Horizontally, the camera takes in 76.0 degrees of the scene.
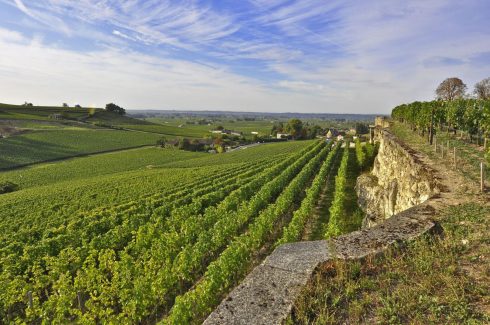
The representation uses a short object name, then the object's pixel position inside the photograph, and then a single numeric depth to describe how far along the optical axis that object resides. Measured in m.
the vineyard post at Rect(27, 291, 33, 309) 11.74
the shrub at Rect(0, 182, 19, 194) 43.25
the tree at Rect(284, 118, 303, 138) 135.00
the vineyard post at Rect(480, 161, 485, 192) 12.11
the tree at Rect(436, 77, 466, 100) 72.06
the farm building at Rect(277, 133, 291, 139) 132.40
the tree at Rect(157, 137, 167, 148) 92.59
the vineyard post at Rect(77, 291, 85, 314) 12.27
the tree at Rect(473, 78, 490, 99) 71.19
